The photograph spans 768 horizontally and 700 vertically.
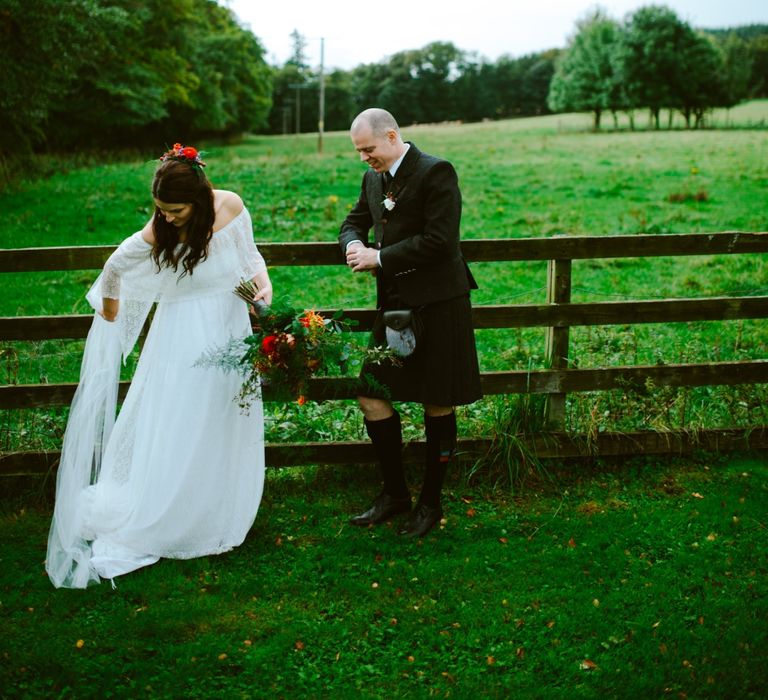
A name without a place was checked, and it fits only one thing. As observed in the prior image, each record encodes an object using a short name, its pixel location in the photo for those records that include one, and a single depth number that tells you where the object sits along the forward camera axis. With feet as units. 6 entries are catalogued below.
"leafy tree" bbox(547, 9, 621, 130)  204.54
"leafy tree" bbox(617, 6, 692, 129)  195.11
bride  13.43
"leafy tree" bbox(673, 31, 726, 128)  193.57
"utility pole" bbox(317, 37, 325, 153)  133.57
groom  13.06
